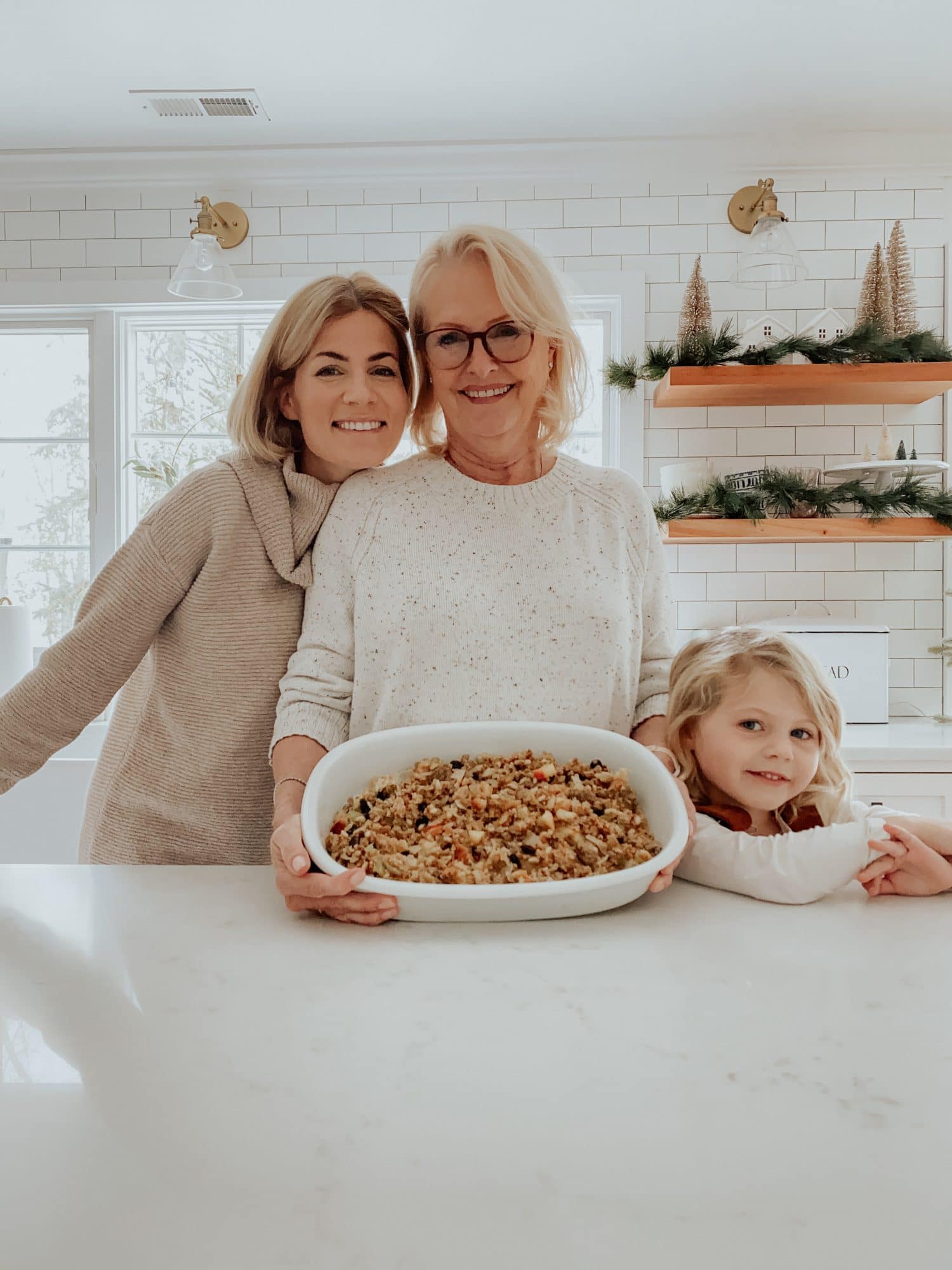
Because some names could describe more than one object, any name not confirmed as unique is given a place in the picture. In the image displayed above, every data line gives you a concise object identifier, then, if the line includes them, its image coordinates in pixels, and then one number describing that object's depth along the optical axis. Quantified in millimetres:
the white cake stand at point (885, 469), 2883
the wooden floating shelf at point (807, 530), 2930
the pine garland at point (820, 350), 2902
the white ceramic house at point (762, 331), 3035
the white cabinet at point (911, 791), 2666
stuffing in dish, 904
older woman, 1200
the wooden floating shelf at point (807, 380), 2881
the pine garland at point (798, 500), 2877
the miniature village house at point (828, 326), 2977
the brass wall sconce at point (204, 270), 2865
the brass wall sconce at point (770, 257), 2746
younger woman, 1229
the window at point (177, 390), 3480
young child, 949
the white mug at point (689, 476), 3027
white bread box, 2951
